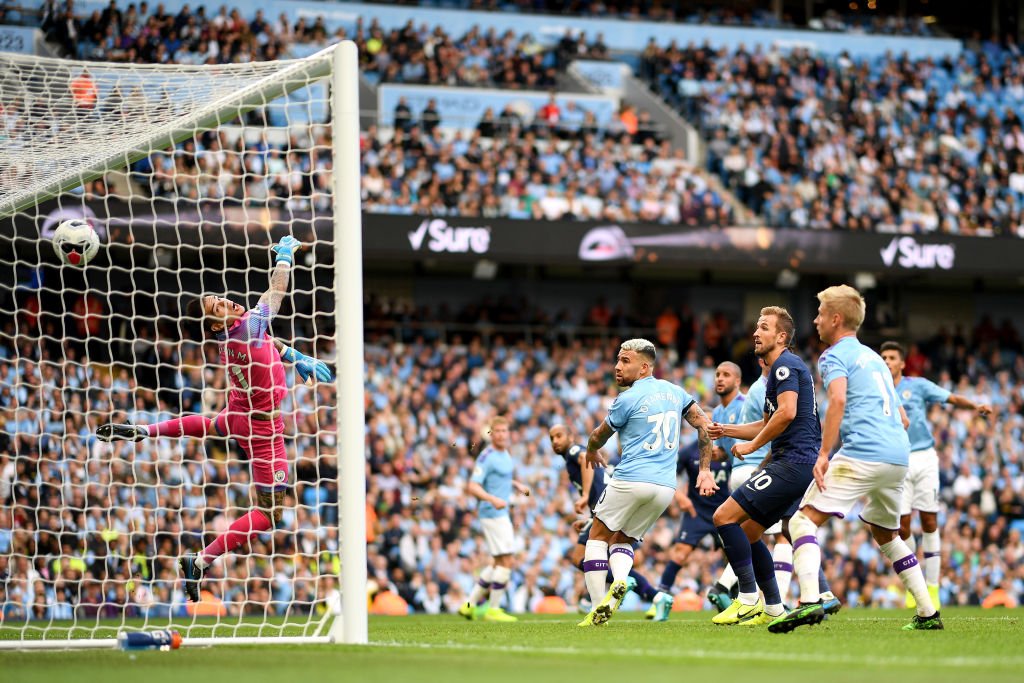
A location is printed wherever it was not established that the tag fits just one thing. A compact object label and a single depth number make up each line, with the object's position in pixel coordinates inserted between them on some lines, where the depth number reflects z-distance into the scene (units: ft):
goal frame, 52.70
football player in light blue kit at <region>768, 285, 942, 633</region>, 56.18
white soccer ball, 63.77
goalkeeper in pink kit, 63.36
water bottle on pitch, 51.03
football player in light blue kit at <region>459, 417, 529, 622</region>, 90.63
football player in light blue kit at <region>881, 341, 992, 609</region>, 87.56
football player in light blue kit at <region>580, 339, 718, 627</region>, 65.00
